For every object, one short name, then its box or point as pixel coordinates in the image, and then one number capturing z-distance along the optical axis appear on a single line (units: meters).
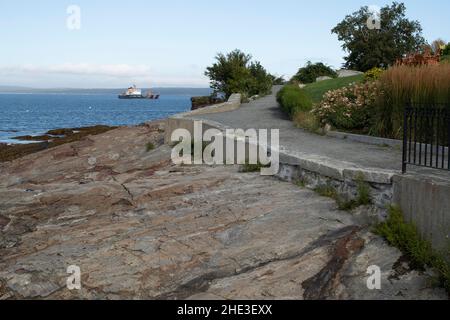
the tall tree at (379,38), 43.91
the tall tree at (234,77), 33.16
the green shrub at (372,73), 19.58
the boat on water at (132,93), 151.10
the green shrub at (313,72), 45.00
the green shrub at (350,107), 13.44
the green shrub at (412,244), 6.15
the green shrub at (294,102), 17.86
